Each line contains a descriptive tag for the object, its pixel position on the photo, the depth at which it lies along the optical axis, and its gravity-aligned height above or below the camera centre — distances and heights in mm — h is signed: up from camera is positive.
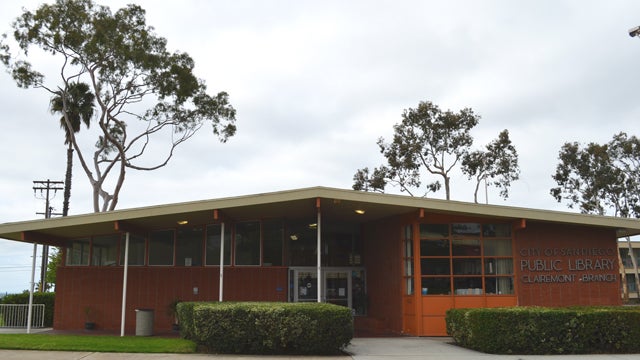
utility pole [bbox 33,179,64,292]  37031 +5795
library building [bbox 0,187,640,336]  15141 +716
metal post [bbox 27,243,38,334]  15539 +217
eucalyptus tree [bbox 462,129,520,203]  34312 +6798
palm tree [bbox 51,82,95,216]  29094 +8779
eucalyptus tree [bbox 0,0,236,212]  24859 +9488
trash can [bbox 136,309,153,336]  15870 -1076
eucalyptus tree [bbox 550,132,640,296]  38625 +7033
